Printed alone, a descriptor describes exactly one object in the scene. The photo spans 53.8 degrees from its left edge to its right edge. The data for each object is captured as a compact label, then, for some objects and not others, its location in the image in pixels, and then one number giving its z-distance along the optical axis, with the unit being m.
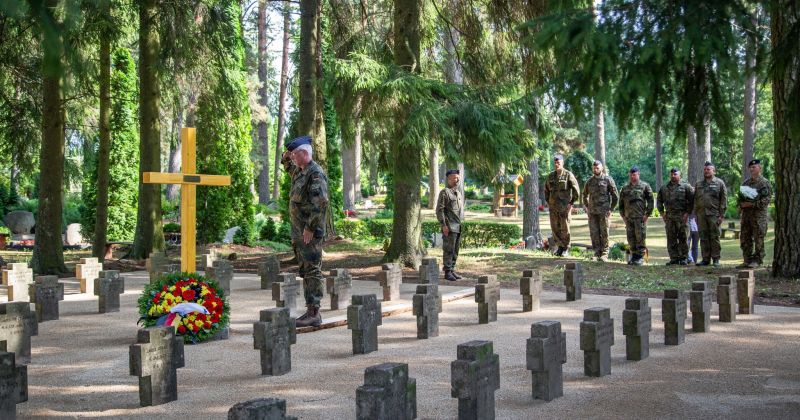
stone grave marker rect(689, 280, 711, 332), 8.55
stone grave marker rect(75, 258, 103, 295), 12.70
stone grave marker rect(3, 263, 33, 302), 11.69
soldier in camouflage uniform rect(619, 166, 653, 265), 15.95
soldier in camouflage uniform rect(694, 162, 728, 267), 15.22
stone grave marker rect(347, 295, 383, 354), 7.65
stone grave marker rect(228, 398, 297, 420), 3.89
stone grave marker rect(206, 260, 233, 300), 11.83
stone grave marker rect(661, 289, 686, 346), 7.80
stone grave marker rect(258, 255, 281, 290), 13.05
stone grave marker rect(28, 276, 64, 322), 9.87
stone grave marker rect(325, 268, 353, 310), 10.67
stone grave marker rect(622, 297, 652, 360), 7.18
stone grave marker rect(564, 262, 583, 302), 11.23
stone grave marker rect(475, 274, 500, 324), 9.39
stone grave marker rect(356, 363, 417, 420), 4.65
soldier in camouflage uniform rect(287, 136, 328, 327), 8.60
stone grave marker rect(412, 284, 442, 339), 8.41
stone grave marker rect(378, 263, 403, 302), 11.27
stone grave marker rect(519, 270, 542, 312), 10.15
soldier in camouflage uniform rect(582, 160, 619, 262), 16.50
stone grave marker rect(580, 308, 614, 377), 6.52
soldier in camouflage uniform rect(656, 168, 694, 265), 15.51
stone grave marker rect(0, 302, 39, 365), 7.30
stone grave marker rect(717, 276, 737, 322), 9.23
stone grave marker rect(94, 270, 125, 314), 10.45
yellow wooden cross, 8.75
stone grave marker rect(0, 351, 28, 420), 5.25
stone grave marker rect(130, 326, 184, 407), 5.76
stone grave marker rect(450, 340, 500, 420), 5.14
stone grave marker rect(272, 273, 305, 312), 10.27
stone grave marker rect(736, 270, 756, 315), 9.75
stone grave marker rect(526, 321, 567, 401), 5.82
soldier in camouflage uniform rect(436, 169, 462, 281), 13.71
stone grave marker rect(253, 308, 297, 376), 6.75
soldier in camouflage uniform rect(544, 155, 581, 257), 17.12
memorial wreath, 7.93
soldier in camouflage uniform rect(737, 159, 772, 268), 14.16
